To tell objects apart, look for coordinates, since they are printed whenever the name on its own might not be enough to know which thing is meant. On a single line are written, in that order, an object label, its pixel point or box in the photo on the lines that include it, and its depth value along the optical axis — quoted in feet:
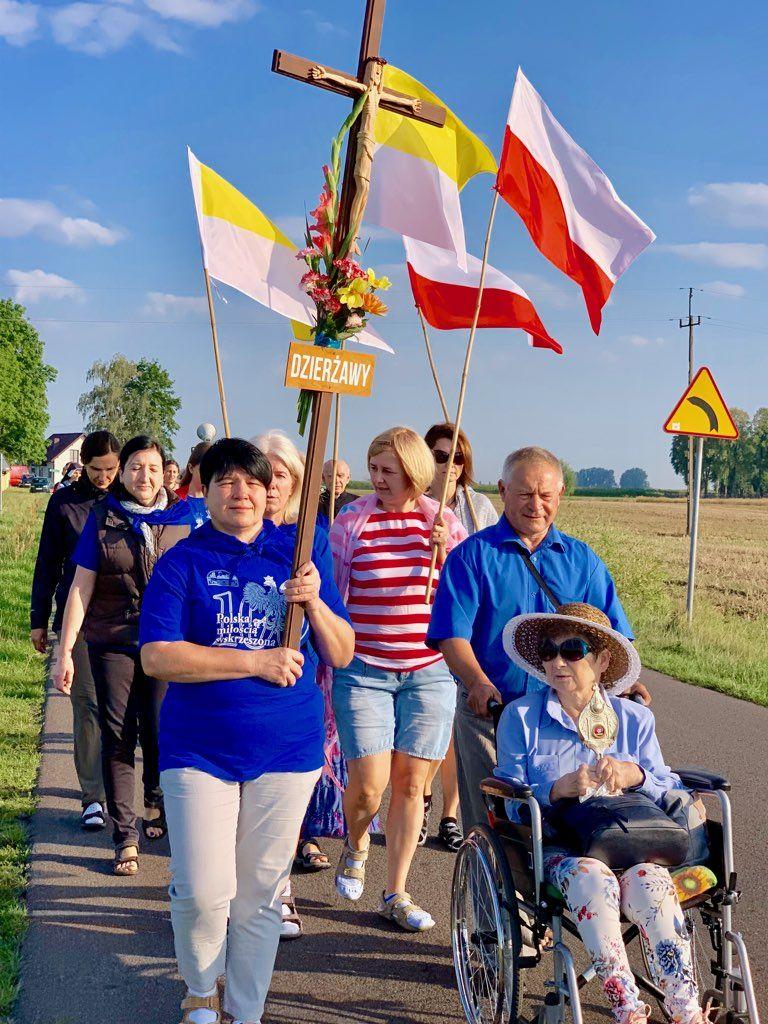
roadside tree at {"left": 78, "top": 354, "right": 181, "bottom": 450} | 268.21
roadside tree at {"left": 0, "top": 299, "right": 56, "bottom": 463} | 205.05
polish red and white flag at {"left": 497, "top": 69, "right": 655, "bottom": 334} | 21.35
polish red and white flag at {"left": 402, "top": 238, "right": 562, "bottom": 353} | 23.16
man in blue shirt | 13.38
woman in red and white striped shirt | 14.69
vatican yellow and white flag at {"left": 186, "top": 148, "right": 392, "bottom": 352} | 16.84
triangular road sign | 35.35
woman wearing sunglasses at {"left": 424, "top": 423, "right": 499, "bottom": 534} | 20.02
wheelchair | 9.89
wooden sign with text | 11.05
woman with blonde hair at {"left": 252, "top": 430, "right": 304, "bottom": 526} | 14.82
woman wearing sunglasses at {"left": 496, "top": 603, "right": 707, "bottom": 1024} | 9.73
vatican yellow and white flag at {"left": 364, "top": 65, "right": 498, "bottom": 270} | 20.85
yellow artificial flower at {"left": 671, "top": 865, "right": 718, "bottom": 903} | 10.36
